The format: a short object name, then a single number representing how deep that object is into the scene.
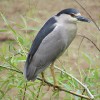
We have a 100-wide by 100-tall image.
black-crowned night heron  5.43
